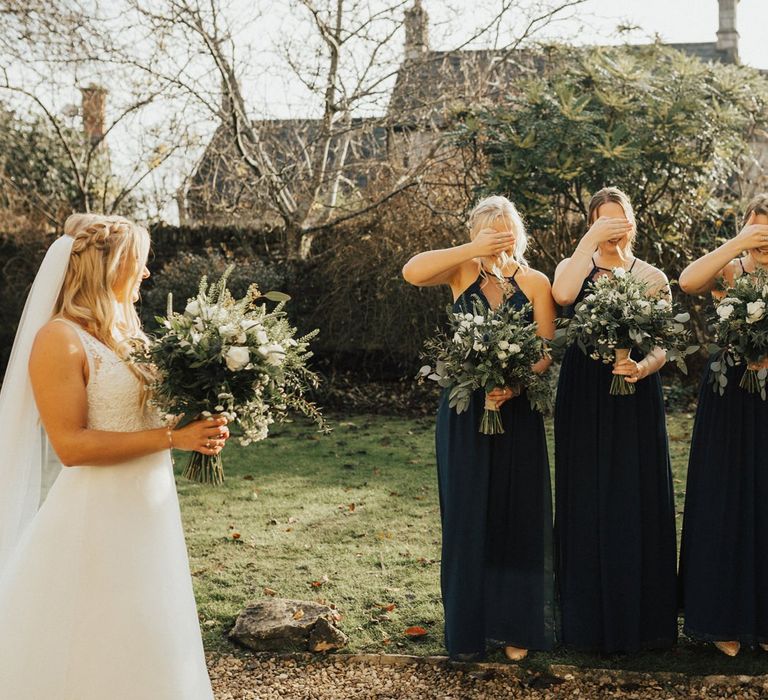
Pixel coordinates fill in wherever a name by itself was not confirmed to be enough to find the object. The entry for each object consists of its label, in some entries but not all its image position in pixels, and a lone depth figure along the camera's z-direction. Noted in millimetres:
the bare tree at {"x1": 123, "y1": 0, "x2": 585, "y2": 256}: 12617
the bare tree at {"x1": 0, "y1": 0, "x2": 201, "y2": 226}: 12383
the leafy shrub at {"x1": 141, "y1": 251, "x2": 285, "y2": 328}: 12688
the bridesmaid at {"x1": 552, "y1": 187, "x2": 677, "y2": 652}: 4582
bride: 3240
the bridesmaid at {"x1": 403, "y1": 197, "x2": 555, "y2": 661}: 4547
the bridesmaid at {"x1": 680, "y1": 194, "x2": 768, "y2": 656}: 4539
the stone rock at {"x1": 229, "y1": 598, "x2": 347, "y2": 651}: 4863
